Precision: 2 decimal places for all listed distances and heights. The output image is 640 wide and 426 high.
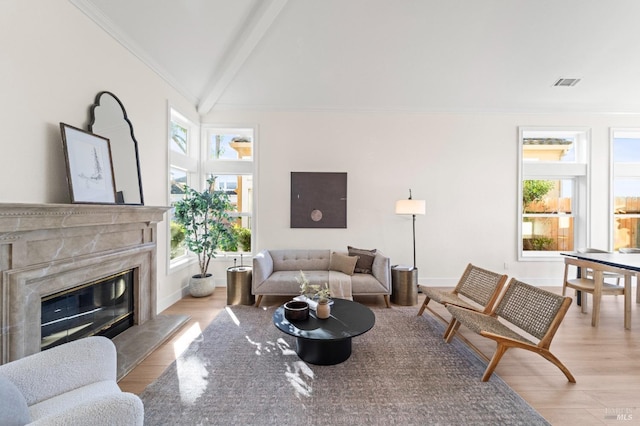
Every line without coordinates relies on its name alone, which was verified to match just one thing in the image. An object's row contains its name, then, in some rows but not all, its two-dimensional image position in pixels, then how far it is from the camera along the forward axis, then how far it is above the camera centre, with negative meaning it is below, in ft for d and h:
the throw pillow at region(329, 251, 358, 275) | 12.59 -2.48
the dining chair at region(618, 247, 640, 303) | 12.47 -1.73
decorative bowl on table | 7.89 -3.04
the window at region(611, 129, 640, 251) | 14.90 +1.62
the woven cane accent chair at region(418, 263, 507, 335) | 9.03 -2.84
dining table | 9.50 -2.00
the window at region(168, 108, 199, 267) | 12.50 +2.40
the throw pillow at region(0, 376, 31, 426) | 3.23 -2.56
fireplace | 5.27 -1.23
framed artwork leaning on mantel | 6.85 +1.25
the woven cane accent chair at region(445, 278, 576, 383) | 6.73 -3.08
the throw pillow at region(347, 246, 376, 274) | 12.84 -2.43
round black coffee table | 7.07 -3.33
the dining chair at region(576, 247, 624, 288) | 12.79 -2.84
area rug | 5.65 -4.41
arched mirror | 8.08 +2.38
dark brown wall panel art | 14.67 +0.74
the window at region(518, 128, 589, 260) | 15.10 +1.16
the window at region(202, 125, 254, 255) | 15.02 +2.14
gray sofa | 11.72 -3.02
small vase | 8.04 -3.02
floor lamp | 12.75 +0.35
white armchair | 3.24 -2.67
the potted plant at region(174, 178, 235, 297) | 12.52 -0.64
